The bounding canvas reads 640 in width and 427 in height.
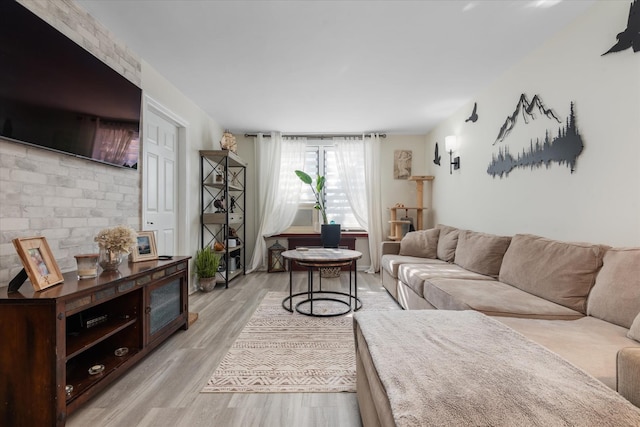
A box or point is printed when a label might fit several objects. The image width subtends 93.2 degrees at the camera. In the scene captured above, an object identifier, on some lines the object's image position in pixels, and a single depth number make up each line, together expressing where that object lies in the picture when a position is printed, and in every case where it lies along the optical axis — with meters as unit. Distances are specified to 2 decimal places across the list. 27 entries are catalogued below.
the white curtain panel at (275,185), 5.18
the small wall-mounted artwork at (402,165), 5.34
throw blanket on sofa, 0.80
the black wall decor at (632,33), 1.73
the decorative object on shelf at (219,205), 4.35
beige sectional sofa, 1.18
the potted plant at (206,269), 3.89
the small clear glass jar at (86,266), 1.75
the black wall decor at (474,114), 3.61
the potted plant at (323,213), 4.19
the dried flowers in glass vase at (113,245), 1.95
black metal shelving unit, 4.18
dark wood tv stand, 1.36
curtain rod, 5.29
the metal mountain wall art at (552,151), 2.17
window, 5.46
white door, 3.05
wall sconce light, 4.11
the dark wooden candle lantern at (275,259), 5.05
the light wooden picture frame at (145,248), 2.34
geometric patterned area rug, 1.83
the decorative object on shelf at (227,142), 4.24
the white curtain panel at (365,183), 5.21
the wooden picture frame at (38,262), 1.43
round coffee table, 2.89
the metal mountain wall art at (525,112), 2.46
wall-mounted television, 1.54
